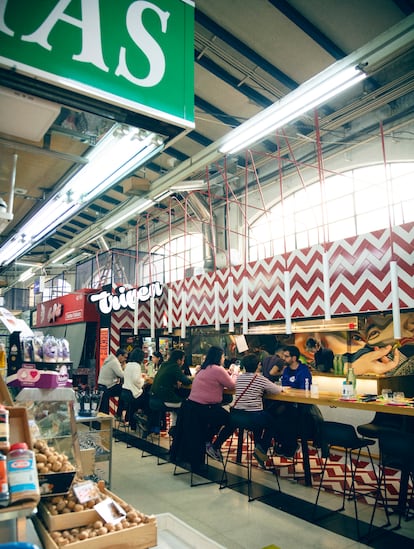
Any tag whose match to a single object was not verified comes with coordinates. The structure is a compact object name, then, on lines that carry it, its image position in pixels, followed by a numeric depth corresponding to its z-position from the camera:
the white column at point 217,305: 7.57
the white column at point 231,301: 7.34
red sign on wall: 11.24
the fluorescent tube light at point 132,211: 8.06
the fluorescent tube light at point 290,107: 3.87
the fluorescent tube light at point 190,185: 8.72
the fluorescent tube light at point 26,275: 12.37
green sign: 1.63
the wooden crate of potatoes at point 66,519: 2.32
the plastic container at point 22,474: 1.71
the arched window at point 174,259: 14.48
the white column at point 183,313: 8.18
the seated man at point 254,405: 5.20
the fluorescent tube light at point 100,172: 2.19
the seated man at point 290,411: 5.42
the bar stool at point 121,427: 8.35
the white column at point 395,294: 4.98
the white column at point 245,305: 6.93
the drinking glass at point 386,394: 4.81
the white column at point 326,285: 5.66
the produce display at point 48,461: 2.45
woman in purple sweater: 5.70
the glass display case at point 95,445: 4.14
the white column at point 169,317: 8.73
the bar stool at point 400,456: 3.80
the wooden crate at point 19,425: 2.22
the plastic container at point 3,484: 1.64
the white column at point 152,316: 9.00
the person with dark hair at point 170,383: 6.69
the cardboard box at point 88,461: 4.09
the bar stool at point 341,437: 4.18
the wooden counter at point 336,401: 4.11
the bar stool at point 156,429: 6.71
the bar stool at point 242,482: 4.91
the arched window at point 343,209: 8.46
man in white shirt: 8.55
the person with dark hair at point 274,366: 6.56
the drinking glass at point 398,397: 4.62
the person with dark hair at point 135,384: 7.84
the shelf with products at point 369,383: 6.25
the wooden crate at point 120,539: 2.20
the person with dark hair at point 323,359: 8.53
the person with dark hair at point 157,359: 9.94
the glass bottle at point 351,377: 5.54
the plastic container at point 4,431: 1.91
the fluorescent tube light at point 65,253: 11.92
